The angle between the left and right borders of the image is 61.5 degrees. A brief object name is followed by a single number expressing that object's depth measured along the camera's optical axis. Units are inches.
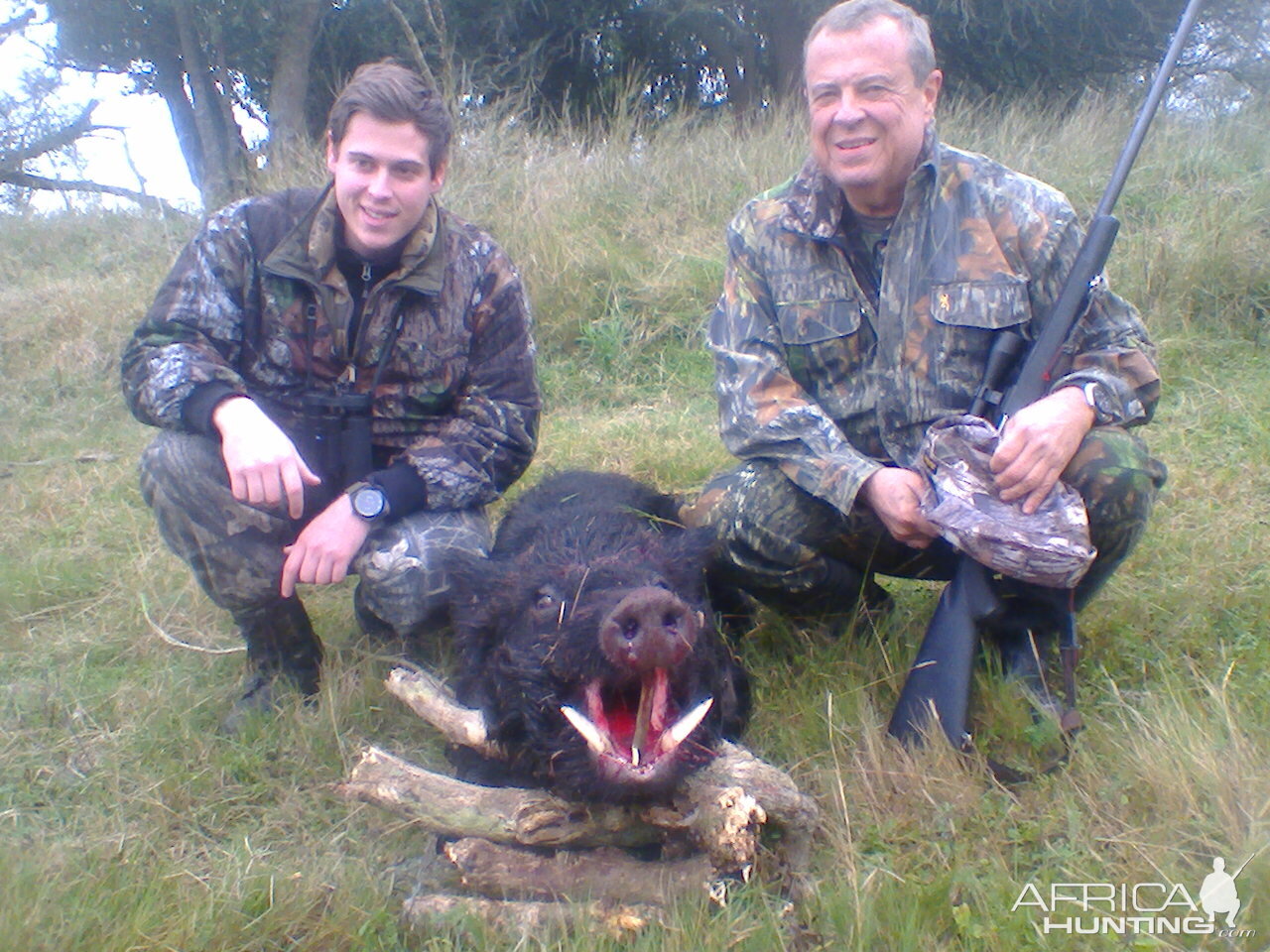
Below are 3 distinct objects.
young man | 127.1
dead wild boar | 87.7
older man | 116.2
